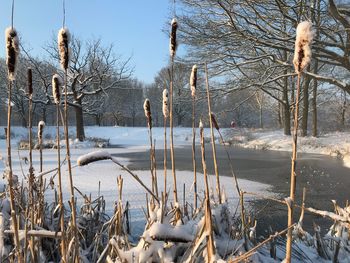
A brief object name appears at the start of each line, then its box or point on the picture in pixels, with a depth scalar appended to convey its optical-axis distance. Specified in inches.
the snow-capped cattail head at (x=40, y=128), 68.2
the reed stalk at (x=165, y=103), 56.6
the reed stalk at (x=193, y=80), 49.5
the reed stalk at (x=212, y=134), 42.2
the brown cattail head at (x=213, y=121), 48.3
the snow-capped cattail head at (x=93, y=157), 40.5
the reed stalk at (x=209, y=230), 41.5
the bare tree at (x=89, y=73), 805.2
